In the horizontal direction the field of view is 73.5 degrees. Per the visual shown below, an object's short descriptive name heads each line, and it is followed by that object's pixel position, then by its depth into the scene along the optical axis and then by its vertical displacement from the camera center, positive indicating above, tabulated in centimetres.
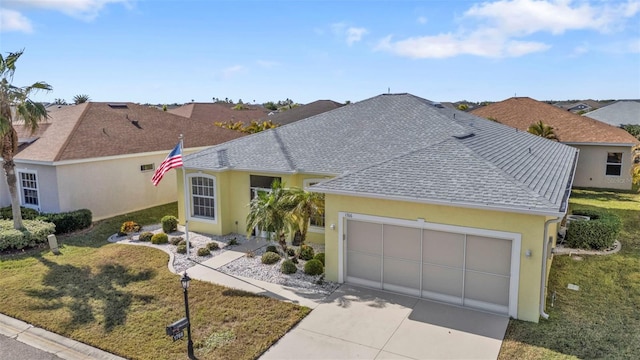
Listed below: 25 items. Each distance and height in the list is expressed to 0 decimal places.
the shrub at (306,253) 1486 -433
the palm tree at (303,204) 1389 -250
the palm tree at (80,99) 5292 +385
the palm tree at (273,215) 1377 -281
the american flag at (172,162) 1524 -119
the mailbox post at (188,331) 904 -432
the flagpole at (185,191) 1856 -274
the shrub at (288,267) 1369 -445
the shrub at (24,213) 1922 -384
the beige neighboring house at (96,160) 2014 -152
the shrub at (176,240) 1700 -445
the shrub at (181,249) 1591 -446
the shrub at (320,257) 1412 -430
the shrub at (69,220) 1853 -395
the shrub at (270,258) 1460 -444
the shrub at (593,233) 1598 -403
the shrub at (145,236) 1755 -440
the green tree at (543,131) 2877 -35
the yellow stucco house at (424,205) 1056 -224
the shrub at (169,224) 1864 -416
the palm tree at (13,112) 1627 +65
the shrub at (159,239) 1709 -438
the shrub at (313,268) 1359 -444
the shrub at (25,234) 1625 -403
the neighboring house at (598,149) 2825 -157
